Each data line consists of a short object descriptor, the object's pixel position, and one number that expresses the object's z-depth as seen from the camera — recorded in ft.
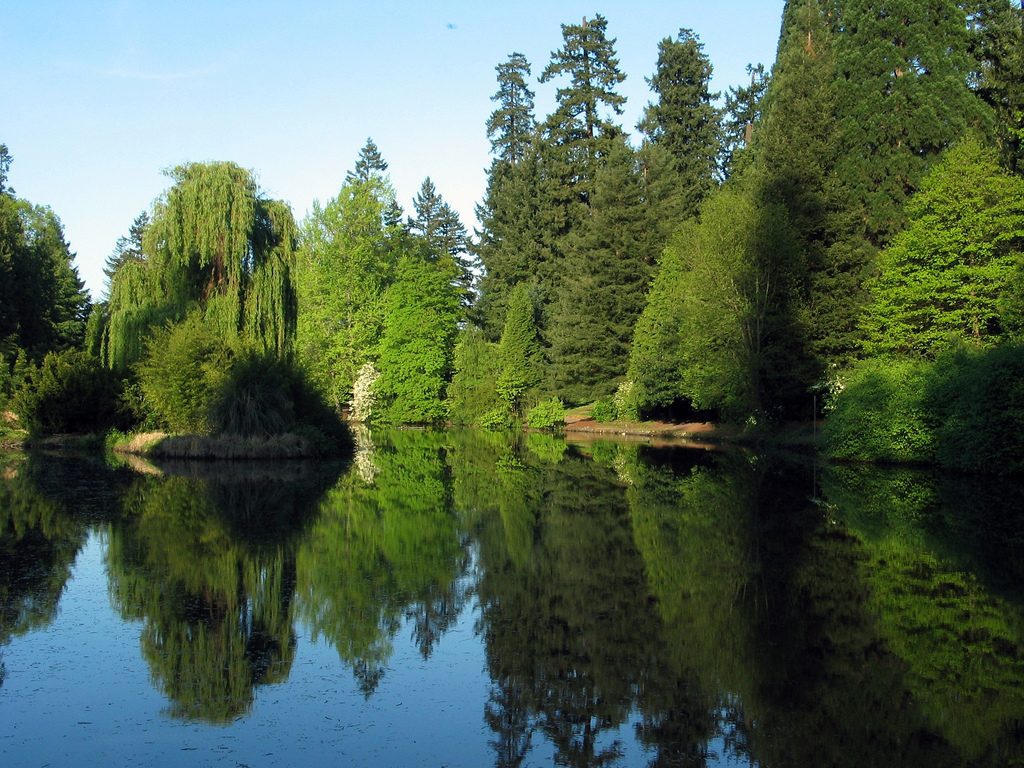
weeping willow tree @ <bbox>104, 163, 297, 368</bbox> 92.43
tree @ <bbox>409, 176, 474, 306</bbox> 245.24
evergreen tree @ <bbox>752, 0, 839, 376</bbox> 111.55
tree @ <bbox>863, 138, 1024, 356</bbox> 94.89
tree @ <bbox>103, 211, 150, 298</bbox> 273.48
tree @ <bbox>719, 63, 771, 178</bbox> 188.34
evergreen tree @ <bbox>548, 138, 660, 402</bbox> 158.40
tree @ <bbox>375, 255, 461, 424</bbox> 171.01
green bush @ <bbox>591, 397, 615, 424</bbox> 160.04
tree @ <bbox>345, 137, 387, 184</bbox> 221.05
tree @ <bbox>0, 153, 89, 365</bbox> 144.25
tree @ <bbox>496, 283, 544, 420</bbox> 172.76
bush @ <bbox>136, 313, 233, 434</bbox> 85.76
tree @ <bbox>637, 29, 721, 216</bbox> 184.65
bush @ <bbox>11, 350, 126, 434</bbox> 103.09
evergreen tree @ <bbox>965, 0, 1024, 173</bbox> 105.40
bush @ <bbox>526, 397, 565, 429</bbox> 164.76
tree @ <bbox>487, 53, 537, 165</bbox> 216.64
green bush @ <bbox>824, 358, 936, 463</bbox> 81.56
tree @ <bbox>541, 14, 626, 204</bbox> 192.75
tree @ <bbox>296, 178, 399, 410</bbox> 165.27
